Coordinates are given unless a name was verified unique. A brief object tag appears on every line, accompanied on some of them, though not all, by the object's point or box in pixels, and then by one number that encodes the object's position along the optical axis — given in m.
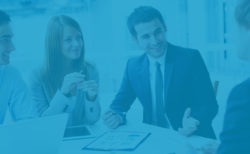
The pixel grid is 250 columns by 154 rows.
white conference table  1.49
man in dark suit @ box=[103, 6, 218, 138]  1.81
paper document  1.53
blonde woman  1.89
